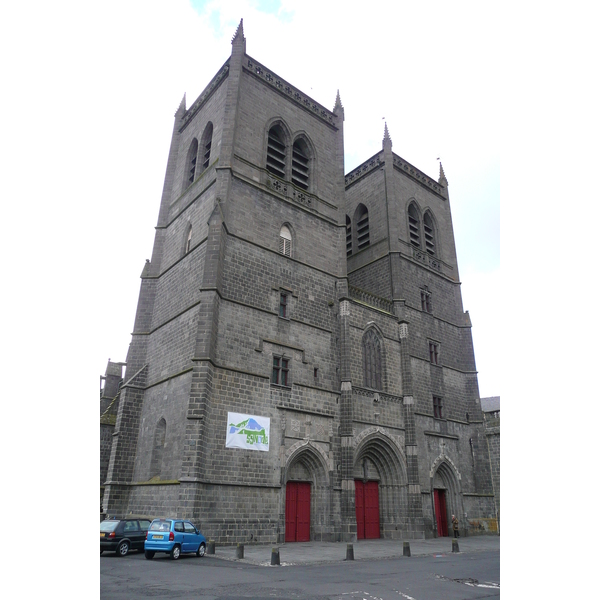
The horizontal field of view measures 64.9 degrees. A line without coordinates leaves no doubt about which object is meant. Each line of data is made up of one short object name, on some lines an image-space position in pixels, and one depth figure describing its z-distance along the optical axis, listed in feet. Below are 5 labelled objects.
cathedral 61.21
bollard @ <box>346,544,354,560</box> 47.44
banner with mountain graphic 60.54
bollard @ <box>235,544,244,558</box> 46.17
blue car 44.62
